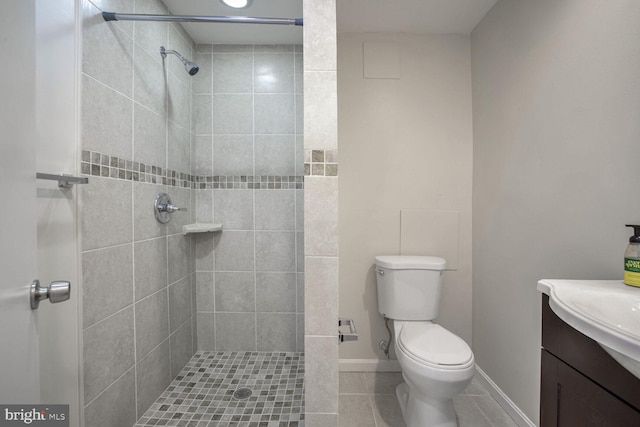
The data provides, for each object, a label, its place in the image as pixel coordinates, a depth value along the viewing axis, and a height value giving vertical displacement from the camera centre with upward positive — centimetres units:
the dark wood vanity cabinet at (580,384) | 56 -43
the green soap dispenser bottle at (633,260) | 79 -16
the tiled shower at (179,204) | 106 +2
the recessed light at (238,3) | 147 +120
